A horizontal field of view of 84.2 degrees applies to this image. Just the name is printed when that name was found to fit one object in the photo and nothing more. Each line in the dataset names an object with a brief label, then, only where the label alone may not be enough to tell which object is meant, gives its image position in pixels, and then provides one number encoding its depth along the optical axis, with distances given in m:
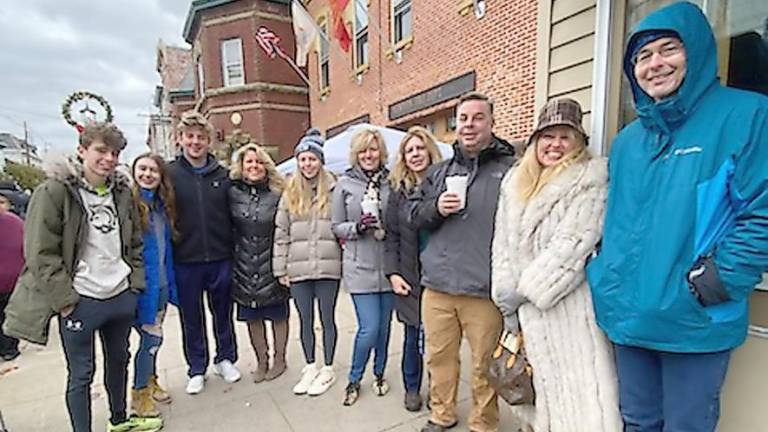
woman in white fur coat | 1.71
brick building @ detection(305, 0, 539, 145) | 6.30
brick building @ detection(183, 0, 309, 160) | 15.59
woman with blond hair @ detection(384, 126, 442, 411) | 2.54
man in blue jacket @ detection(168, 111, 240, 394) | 2.87
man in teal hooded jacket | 1.29
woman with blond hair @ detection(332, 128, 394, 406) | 2.76
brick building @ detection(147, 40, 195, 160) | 22.44
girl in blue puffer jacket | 2.63
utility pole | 39.34
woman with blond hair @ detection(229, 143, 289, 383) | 3.02
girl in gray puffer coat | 2.92
